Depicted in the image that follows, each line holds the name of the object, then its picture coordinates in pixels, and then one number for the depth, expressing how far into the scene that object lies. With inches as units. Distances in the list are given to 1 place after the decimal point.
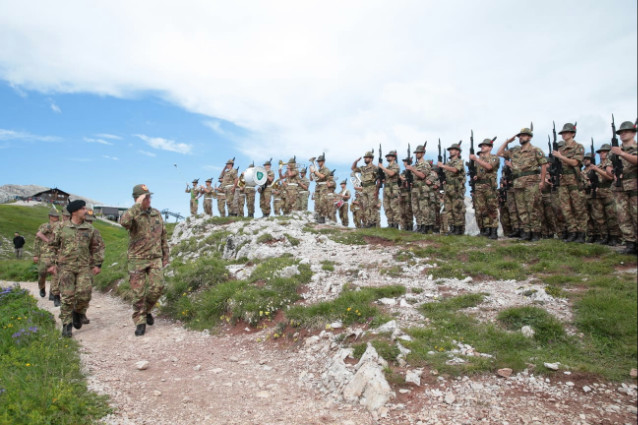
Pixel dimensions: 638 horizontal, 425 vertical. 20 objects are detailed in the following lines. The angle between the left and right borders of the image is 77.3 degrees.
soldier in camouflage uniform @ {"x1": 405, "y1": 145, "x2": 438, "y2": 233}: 595.8
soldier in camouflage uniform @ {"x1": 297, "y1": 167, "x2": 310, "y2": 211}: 950.4
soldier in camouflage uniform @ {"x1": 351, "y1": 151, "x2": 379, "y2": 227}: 680.3
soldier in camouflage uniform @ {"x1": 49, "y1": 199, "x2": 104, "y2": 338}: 369.7
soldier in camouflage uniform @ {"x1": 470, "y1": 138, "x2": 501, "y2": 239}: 504.4
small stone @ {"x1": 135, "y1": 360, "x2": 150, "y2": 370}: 287.9
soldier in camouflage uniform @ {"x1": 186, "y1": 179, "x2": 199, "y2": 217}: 1120.8
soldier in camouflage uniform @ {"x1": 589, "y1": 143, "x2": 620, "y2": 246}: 394.3
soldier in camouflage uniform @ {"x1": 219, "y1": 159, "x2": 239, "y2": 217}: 998.4
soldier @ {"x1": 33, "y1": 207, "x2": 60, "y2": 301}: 568.7
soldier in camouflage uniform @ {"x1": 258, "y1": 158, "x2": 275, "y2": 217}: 935.7
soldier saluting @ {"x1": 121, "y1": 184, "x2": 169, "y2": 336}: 367.2
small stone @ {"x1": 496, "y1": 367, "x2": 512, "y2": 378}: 211.9
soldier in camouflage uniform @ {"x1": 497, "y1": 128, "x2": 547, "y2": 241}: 422.7
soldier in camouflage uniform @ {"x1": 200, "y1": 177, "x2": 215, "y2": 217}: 1081.4
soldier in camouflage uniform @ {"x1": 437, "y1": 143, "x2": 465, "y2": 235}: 536.4
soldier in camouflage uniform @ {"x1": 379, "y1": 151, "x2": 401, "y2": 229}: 643.5
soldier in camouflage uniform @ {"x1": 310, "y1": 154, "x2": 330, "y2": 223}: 860.6
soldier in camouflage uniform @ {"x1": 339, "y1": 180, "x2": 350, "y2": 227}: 920.3
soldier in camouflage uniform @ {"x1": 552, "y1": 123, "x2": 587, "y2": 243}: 406.8
